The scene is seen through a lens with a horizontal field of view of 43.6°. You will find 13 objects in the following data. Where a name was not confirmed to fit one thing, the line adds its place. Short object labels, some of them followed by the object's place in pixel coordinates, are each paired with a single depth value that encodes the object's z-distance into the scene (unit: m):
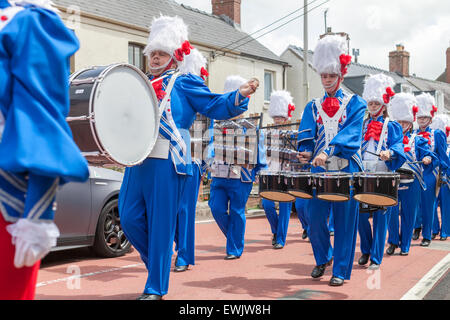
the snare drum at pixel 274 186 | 6.55
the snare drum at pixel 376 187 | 6.02
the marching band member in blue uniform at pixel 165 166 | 4.87
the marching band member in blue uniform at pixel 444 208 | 11.01
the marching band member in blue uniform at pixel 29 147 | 2.25
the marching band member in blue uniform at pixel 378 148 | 7.54
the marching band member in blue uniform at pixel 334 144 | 6.16
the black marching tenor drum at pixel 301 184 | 6.10
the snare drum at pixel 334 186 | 5.83
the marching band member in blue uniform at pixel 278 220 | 9.29
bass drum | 3.90
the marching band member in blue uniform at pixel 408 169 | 8.76
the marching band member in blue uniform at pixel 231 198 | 8.23
